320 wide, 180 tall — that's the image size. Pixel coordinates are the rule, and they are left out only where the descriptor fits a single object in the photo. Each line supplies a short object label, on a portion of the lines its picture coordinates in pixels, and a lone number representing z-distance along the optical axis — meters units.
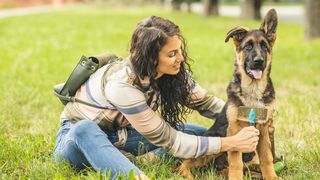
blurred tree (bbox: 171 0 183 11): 38.69
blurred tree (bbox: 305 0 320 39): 15.55
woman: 4.43
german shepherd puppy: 4.59
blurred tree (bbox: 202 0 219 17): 31.23
